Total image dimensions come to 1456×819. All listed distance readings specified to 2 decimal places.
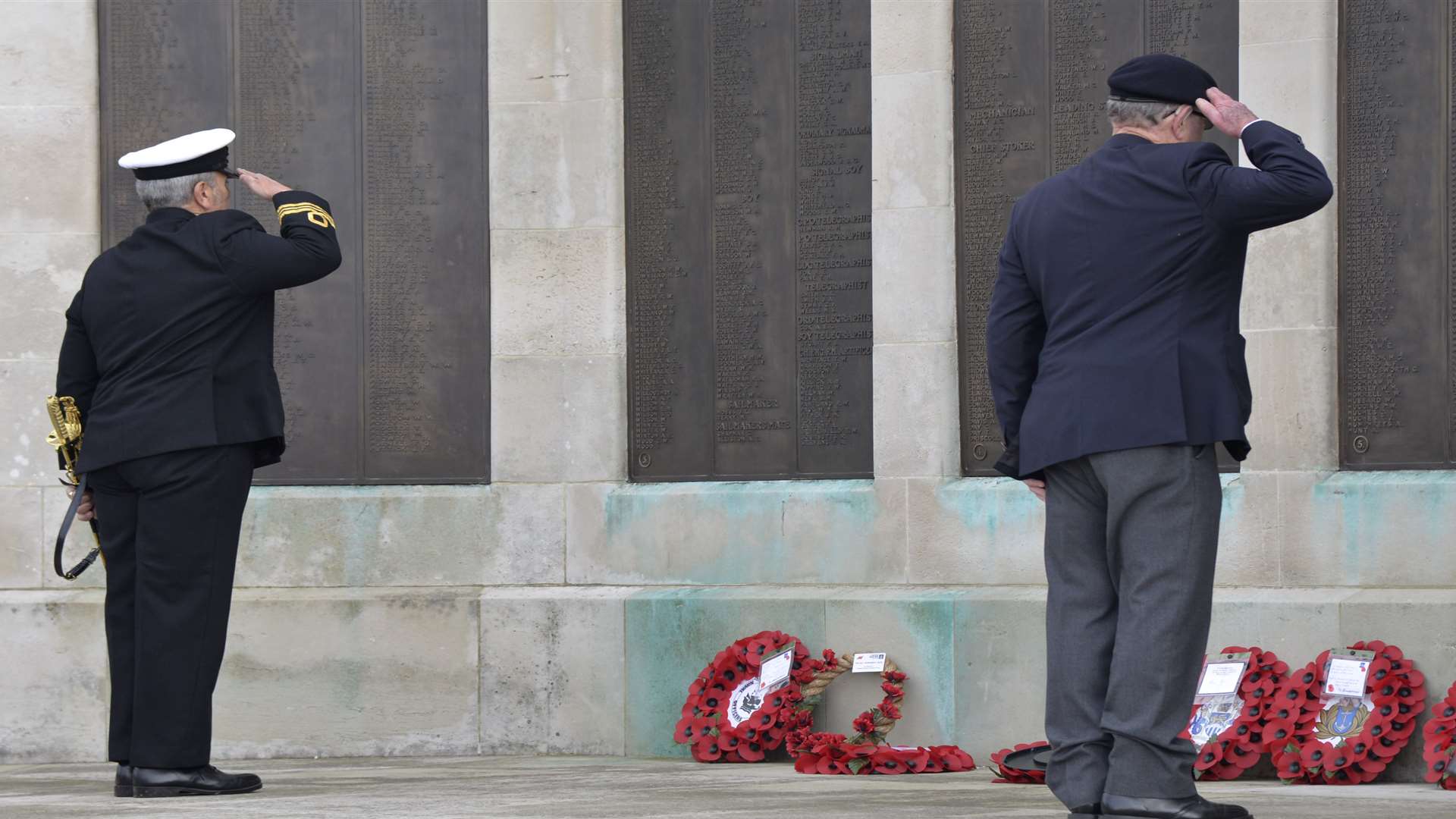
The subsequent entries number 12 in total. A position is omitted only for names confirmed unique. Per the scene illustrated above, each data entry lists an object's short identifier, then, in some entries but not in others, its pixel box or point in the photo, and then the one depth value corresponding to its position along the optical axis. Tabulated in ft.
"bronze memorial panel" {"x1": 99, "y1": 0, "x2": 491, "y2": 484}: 56.65
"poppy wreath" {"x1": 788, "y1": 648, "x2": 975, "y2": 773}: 46.32
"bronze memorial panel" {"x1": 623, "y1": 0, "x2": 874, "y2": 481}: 53.78
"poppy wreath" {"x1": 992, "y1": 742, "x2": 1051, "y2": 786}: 43.11
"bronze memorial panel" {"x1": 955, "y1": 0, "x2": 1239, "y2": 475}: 51.29
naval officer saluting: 40.19
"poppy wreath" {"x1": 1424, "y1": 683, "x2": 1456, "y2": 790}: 41.91
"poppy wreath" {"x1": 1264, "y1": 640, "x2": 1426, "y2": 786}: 43.42
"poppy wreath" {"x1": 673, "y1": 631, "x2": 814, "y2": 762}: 49.85
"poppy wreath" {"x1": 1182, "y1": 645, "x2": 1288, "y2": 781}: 44.83
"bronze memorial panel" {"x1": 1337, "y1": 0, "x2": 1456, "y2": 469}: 47.34
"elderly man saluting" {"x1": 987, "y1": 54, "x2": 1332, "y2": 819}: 29.99
